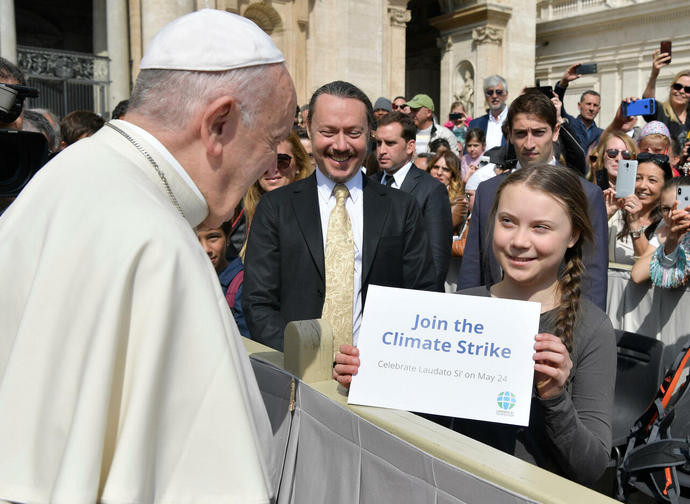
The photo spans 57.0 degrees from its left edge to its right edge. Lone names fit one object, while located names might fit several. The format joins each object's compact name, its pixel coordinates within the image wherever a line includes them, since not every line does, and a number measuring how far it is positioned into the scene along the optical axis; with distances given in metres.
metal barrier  1.42
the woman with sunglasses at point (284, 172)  4.83
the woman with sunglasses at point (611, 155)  6.05
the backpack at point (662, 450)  2.27
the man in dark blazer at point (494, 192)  3.51
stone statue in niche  19.69
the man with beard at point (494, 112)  8.77
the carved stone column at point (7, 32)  11.66
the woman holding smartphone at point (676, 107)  7.65
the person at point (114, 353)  1.13
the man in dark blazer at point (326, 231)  3.34
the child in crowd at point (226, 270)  3.86
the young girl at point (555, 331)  1.86
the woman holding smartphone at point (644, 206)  5.12
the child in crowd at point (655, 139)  6.53
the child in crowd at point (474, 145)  8.70
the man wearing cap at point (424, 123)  9.21
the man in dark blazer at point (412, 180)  4.66
